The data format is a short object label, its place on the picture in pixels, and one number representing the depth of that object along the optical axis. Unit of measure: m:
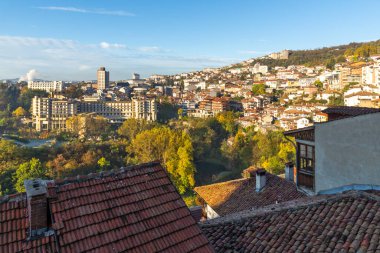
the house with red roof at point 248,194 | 9.97
